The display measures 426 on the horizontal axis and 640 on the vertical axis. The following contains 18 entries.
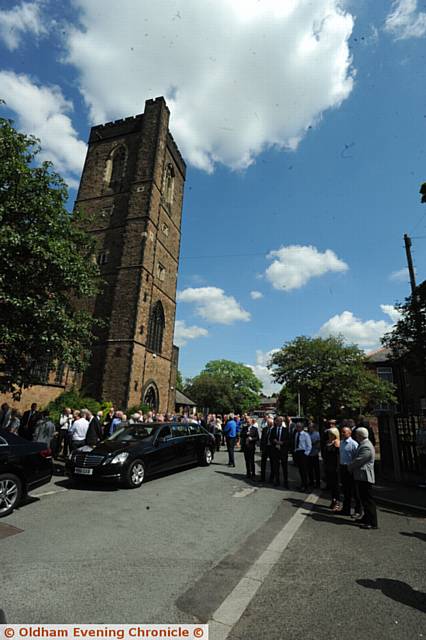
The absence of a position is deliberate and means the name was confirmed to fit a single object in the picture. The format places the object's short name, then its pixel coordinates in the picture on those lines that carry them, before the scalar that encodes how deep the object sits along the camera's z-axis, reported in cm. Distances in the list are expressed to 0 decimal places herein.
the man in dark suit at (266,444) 958
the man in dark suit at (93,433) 992
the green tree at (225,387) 6088
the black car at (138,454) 779
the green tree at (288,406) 5952
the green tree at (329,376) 2405
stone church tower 2241
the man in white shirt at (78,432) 991
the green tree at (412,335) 1203
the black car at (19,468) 579
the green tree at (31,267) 892
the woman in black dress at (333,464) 702
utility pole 1515
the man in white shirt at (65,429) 1157
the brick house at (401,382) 3212
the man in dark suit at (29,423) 1061
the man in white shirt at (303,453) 876
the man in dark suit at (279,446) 925
